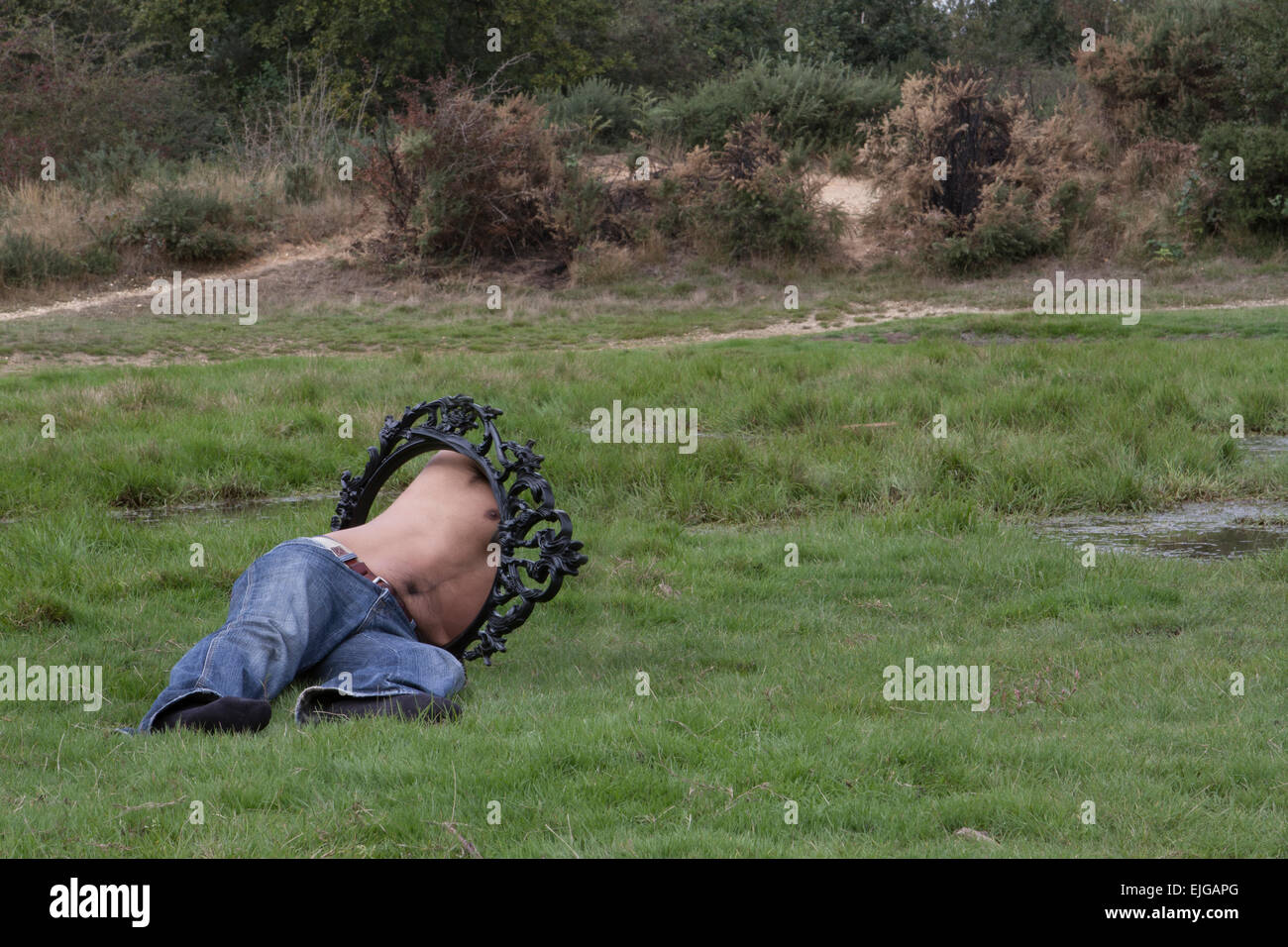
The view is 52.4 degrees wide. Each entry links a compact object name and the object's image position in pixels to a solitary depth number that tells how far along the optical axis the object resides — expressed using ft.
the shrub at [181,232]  64.59
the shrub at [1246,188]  60.64
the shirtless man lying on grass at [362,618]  15.01
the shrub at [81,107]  80.18
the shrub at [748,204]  63.26
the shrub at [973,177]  61.21
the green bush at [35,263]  59.26
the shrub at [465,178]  65.26
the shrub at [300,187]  73.15
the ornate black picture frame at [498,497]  16.56
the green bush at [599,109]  81.66
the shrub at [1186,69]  66.85
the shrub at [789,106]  75.51
